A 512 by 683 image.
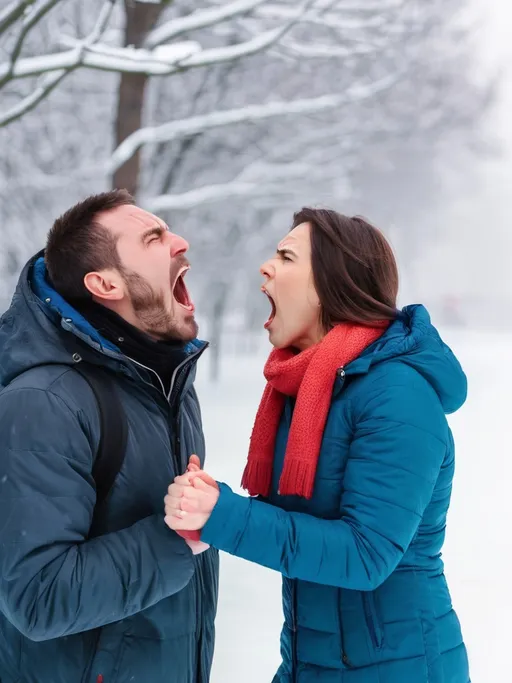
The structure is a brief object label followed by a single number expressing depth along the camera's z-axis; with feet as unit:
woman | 5.52
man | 5.52
